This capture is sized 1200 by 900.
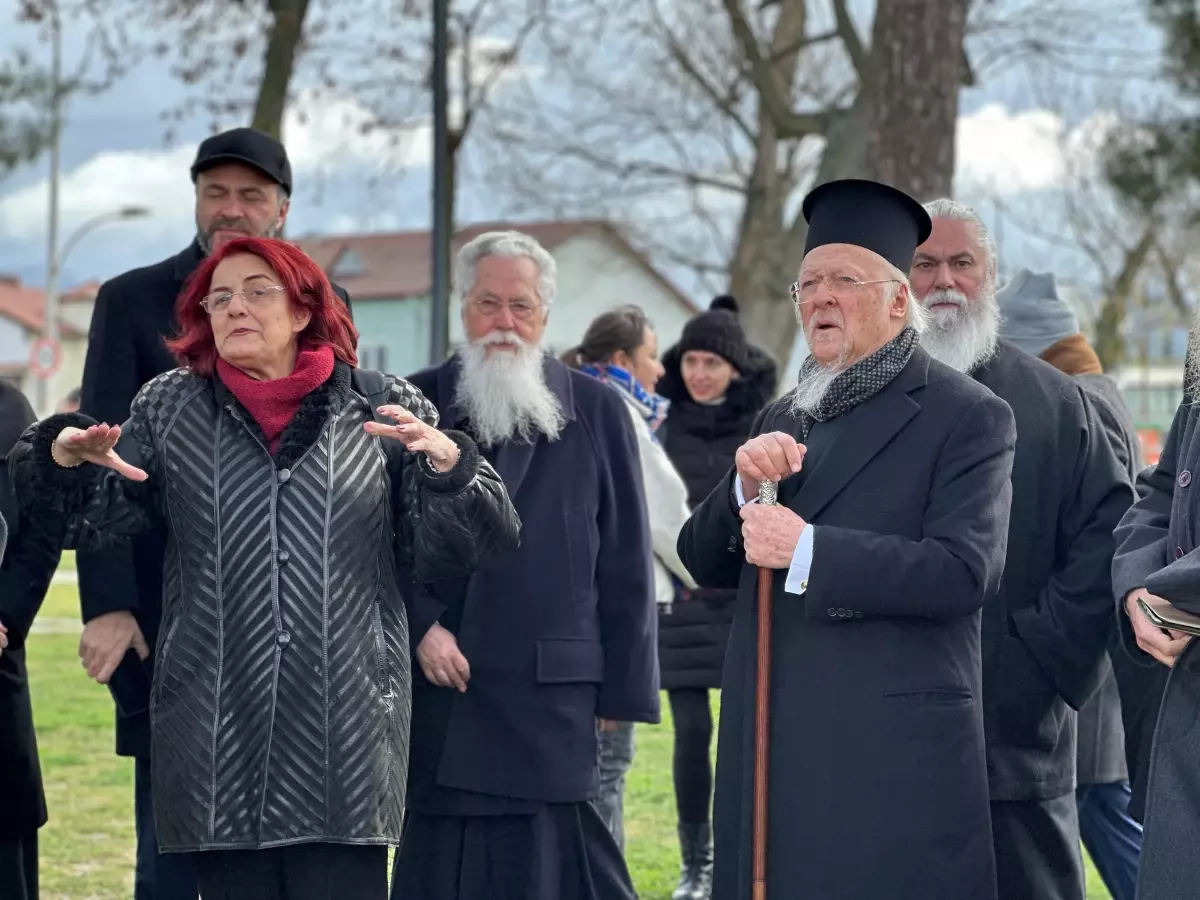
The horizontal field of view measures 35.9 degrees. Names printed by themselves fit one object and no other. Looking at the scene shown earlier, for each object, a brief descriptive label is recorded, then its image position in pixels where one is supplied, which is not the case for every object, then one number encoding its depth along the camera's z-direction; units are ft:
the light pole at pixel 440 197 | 42.39
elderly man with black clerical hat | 12.96
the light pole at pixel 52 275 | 127.62
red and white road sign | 106.42
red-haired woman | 13.48
